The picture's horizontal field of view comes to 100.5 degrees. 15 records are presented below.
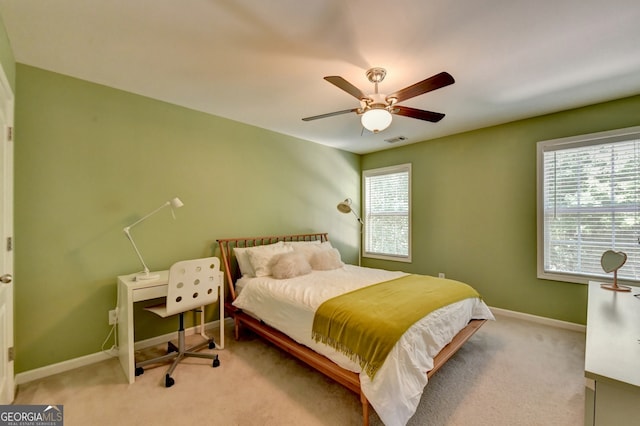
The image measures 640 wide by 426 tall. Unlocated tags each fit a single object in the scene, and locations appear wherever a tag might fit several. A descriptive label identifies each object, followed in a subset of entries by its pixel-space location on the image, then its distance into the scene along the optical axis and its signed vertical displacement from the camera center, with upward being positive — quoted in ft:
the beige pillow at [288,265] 9.70 -2.07
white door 5.95 -0.70
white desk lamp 8.18 -0.86
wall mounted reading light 13.92 +0.23
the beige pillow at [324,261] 11.08 -2.14
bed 5.33 -3.00
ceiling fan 5.86 +2.80
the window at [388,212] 15.34 -0.12
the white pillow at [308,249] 11.46 -1.72
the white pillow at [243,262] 10.51 -2.07
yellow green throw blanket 5.62 -2.51
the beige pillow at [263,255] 10.14 -1.79
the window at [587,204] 9.24 +0.28
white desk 7.23 -2.63
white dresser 2.84 -1.96
